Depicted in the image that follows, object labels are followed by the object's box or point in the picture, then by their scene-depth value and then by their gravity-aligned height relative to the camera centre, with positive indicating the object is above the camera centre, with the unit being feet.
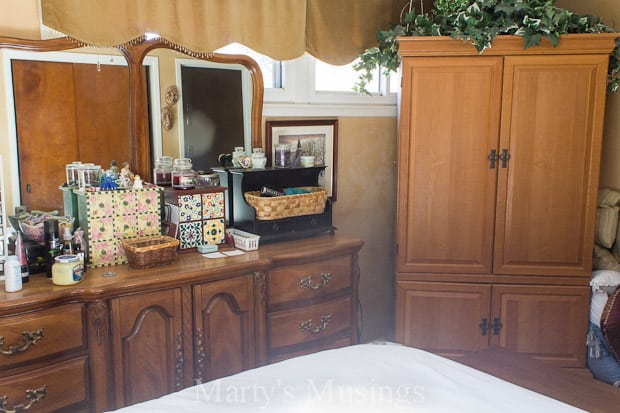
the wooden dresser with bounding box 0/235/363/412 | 6.26 -2.27
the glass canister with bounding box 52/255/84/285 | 6.49 -1.49
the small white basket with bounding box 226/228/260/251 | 8.23 -1.43
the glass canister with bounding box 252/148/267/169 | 9.00 -0.31
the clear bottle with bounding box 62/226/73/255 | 6.96 -1.26
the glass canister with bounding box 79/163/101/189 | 7.50 -0.48
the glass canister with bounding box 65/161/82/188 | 7.54 -0.45
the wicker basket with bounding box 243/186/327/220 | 8.46 -0.96
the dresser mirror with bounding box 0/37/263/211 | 7.19 +0.41
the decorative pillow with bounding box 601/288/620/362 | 8.68 -2.73
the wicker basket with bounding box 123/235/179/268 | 7.18 -1.40
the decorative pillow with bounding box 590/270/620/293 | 9.14 -2.19
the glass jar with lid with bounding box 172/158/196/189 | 8.09 -0.51
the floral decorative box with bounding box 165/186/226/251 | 8.02 -1.06
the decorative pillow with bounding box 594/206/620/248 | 9.45 -1.35
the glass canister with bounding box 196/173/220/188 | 8.37 -0.59
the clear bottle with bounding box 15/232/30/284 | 6.58 -1.37
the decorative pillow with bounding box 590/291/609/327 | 9.21 -2.61
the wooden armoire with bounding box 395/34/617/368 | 8.91 -0.81
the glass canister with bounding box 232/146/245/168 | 8.96 -0.23
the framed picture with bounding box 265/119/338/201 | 9.63 +0.01
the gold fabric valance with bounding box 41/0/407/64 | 7.49 +1.73
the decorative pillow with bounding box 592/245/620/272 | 9.36 -1.93
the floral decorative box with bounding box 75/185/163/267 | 7.20 -1.02
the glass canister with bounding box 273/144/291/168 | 9.50 -0.26
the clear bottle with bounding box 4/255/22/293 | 6.27 -1.48
